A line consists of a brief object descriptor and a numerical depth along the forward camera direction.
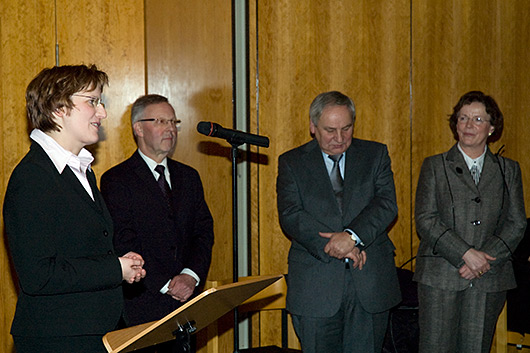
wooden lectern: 1.90
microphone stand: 2.76
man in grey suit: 3.45
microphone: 2.75
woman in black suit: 2.23
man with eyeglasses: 3.37
